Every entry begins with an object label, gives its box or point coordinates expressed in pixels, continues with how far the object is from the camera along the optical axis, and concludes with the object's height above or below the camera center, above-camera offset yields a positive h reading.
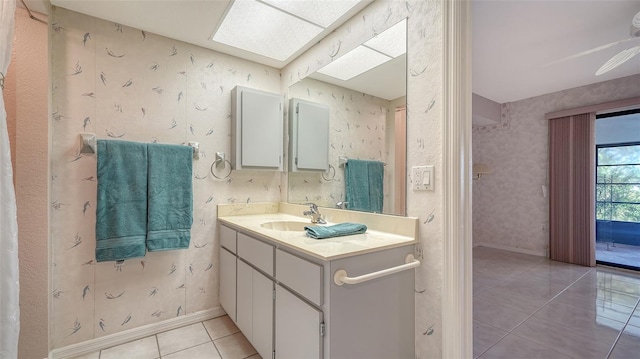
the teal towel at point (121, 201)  1.77 -0.15
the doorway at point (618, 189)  3.92 -0.15
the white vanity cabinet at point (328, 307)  1.12 -0.60
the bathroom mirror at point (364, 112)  1.55 +0.45
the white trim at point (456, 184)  1.24 -0.02
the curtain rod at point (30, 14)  1.55 +0.97
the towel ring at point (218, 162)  2.25 +0.15
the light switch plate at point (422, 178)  1.35 +0.01
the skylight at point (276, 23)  1.73 +1.12
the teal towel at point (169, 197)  1.91 -0.13
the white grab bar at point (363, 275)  1.08 -0.41
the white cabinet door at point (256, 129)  2.26 +0.44
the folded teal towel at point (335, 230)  1.42 -0.28
